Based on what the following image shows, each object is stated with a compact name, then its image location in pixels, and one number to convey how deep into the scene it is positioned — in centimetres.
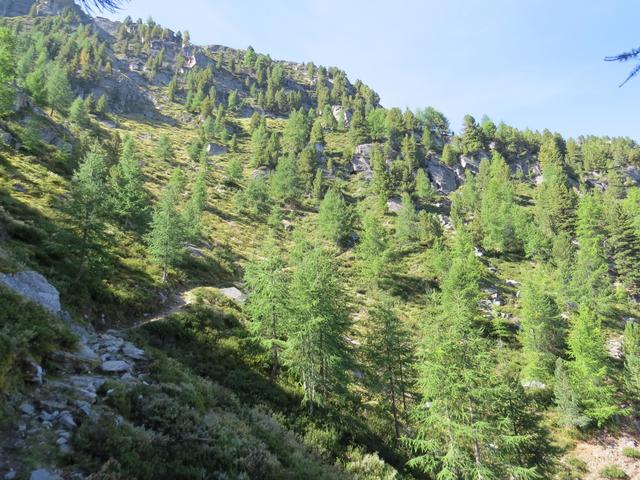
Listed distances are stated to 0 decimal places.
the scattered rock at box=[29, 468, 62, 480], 586
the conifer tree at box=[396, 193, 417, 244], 6469
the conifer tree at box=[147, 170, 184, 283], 2891
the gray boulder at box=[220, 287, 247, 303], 2933
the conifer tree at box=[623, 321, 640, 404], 3303
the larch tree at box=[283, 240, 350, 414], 1916
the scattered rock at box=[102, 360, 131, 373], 1143
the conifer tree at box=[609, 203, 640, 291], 5591
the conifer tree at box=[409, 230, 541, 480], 1688
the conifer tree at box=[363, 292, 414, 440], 2281
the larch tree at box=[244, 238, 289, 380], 2066
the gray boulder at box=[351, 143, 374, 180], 10244
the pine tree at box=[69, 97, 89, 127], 7625
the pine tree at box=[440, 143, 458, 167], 10925
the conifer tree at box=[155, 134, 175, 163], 8394
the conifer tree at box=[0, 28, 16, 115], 4478
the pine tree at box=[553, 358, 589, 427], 3050
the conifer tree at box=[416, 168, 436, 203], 8594
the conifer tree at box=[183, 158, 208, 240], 4262
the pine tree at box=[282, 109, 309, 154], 11019
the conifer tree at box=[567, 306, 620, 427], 3117
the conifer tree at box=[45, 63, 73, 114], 7862
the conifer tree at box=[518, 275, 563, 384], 3534
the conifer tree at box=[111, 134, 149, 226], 3747
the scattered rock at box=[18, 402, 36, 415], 724
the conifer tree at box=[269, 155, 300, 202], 8119
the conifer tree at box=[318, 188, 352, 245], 6284
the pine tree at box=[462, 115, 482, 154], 11662
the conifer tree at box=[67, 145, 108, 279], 1948
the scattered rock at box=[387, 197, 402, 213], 8138
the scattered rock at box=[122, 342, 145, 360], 1385
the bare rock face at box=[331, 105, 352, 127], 13950
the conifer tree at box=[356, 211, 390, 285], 5050
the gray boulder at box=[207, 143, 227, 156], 10306
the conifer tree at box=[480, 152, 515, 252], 6412
